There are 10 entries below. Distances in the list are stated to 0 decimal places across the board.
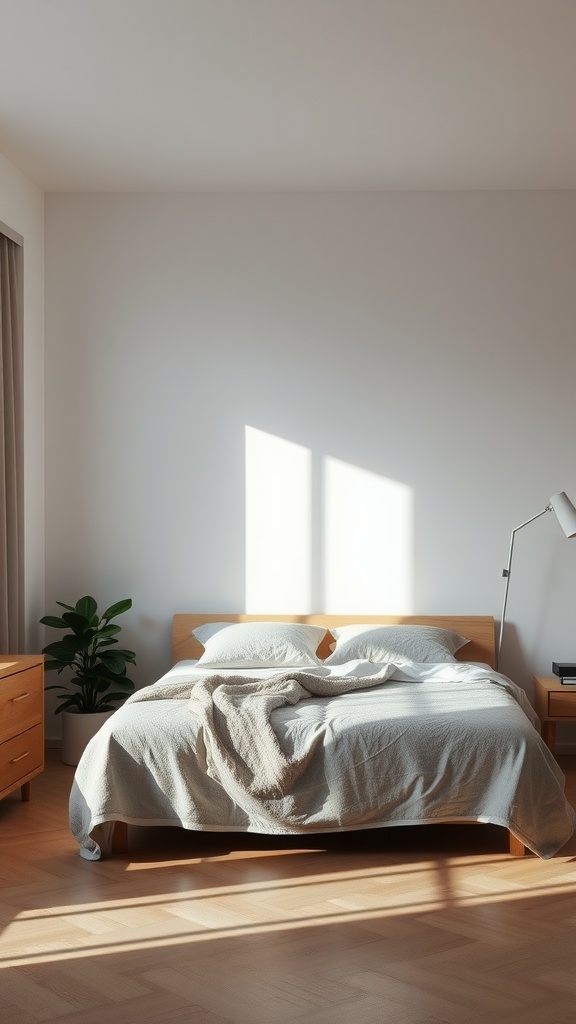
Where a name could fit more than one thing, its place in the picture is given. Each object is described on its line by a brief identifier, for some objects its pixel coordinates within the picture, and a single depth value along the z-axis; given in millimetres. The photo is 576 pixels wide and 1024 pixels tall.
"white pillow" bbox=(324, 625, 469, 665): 4520
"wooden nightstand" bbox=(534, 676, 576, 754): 4504
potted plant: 4762
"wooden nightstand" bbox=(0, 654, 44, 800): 3812
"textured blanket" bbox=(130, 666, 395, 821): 3318
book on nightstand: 4633
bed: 3330
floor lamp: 4405
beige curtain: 4574
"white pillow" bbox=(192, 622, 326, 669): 4461
